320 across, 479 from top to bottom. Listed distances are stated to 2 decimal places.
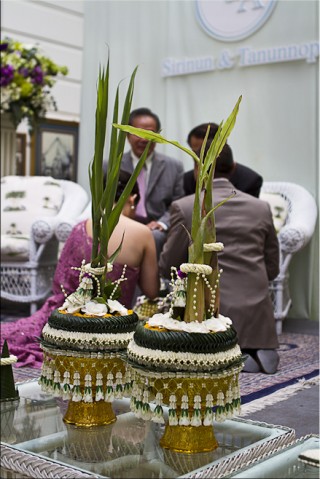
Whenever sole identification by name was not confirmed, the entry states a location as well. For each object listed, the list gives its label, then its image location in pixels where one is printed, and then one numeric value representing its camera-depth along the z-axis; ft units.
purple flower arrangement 16.72
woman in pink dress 9.13
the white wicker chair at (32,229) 15.65
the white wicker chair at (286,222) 13.57
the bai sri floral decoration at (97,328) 4.54
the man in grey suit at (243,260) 9.98
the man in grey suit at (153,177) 14.01
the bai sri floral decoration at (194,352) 3.92
